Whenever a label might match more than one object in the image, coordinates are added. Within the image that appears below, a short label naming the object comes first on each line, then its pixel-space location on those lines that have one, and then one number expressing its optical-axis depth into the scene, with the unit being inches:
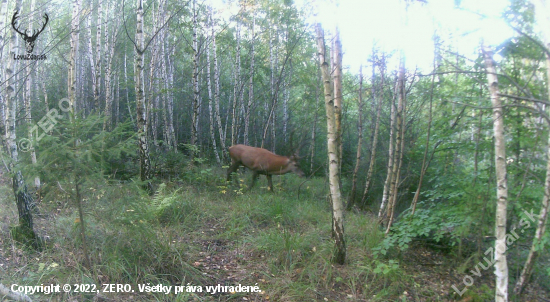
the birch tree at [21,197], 167.0
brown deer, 330.3
